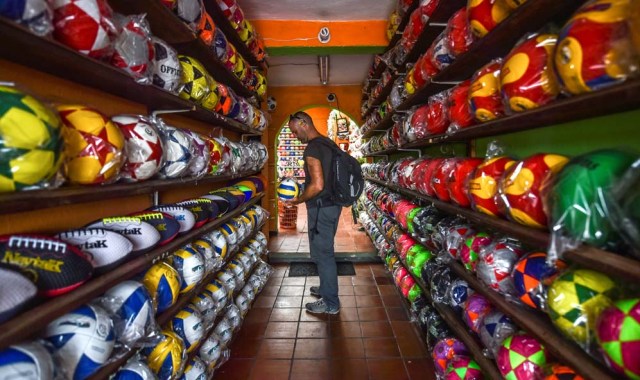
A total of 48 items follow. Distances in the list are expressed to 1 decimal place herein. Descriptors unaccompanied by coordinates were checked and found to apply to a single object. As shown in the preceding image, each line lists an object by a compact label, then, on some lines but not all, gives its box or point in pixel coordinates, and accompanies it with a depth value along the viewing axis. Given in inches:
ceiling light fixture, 252.5
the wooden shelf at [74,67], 45.0
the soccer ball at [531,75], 54.9
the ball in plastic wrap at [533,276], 57.2
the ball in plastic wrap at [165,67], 80.2
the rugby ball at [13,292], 37.6
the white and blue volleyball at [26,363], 38.0
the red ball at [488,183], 69.2
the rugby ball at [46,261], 43.4
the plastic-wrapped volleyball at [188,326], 85.4
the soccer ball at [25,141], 39.5
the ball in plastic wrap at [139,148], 66.7
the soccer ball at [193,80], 95.5
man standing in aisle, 145.3
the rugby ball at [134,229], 66.2
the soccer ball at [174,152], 79.6
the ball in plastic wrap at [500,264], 69.6
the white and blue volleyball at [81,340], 48.7
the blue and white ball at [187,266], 86.1
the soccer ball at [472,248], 81.7
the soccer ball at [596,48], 40.5
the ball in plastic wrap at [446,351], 93.6
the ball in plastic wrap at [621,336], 39.0
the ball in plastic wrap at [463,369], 83.4
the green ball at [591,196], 43.6
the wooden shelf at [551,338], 45.4
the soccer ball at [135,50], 64.2
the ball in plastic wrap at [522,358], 60.0
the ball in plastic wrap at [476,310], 81.0
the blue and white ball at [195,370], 89.6
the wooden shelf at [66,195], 41.1
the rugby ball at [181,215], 86.8
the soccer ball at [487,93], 70.6
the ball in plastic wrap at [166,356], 72.7
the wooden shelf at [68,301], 37.5
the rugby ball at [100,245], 56.1
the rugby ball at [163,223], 75.2
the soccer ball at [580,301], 47.1
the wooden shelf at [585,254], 38.3
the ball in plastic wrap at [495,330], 70.6
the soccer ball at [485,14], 68.9
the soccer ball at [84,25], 51.6
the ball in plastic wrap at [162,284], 73.6
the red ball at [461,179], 82.7
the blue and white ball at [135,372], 61.7
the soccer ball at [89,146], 52.9
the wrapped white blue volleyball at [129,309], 59.5
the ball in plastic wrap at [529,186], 55.1
